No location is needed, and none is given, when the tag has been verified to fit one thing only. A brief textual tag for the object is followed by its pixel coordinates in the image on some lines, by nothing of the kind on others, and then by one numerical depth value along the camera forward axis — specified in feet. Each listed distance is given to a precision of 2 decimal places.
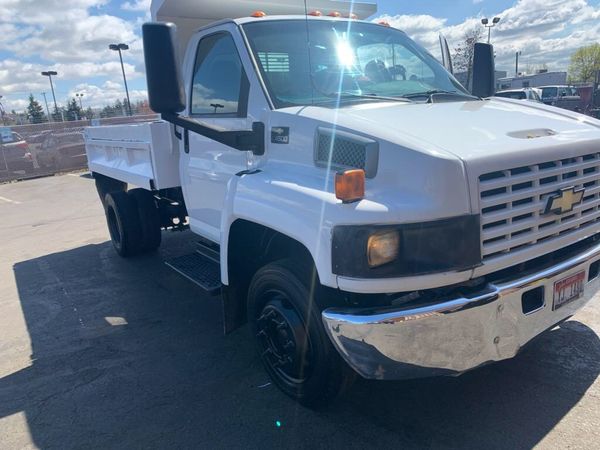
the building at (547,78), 183.83
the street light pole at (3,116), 121.47
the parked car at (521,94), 66.74
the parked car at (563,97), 79.23
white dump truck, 7.72
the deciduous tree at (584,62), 212.64
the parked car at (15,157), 60.70
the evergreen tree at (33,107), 229.84
